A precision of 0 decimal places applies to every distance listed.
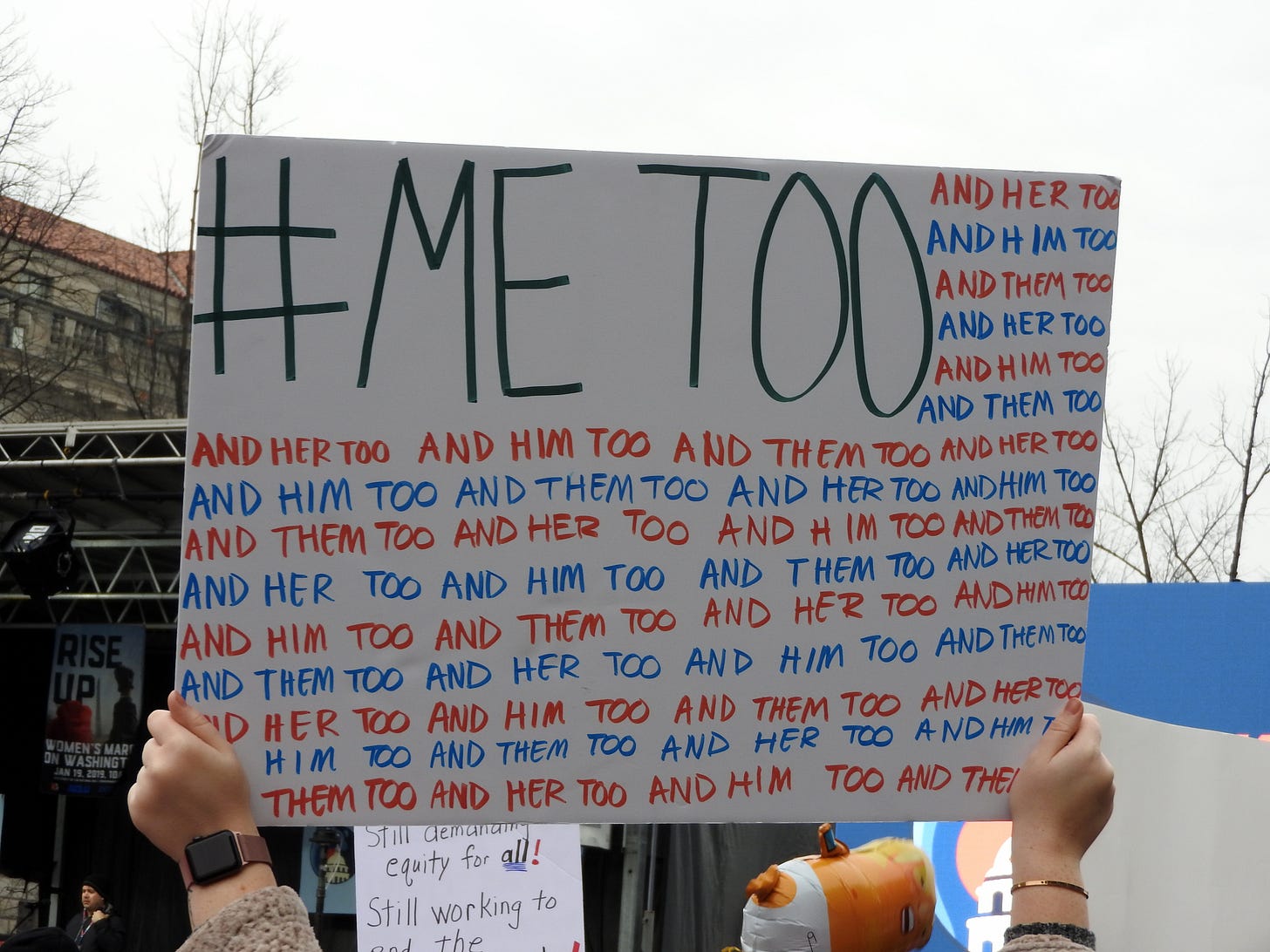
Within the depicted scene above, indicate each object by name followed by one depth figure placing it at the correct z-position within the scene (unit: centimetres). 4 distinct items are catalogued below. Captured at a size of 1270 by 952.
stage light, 959
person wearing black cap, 926
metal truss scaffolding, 937
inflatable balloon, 419
